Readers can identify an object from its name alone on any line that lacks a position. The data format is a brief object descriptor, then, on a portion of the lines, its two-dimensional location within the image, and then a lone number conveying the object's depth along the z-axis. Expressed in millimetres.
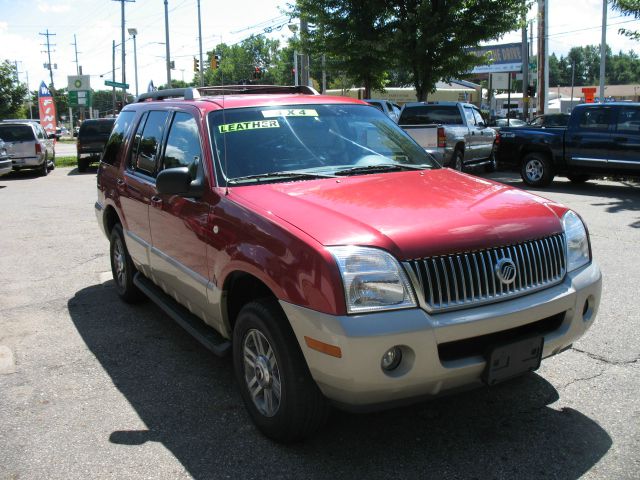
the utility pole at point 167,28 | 43625
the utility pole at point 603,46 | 27984
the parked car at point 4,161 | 16953
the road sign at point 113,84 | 40716
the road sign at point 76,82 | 47078
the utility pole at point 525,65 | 29391
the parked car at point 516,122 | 27356
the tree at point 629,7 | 15133
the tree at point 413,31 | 19078
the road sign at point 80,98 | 44781
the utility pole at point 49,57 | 82312
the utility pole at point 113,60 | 57481
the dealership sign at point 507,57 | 65188
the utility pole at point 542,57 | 29767
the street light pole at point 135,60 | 62406
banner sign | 39750
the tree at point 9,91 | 37938
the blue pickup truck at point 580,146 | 12492
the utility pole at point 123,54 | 47812
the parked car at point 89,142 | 20766
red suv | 2742
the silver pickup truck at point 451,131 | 14250
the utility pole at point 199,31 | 54131
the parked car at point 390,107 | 18786
